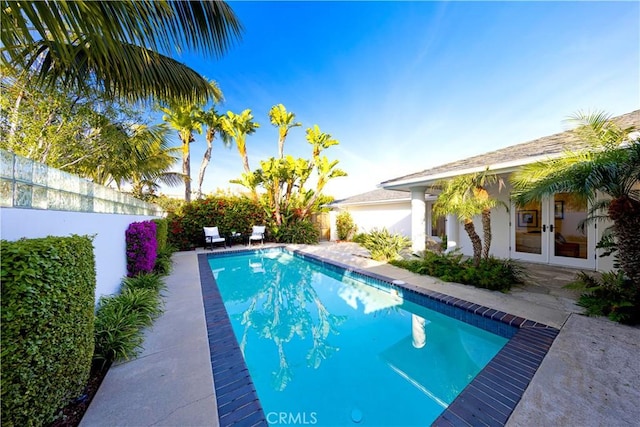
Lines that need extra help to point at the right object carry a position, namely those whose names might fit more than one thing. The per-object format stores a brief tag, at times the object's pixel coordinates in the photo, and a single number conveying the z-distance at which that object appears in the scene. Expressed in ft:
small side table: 43.01
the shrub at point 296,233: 47.16
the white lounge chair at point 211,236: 39.09
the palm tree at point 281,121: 45.60
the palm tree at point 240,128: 44.16
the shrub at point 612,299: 12.50
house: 21.04
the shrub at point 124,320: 9.69
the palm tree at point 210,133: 49.19
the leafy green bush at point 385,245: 30.04
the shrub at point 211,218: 40.09
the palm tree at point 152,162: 28.73
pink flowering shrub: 18.47
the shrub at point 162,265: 23.09
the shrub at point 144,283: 16.45
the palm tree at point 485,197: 20.10
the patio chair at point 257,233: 43.83
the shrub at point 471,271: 18.71
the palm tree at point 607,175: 12.64
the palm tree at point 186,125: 44.78
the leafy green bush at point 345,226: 54.54
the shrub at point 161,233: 26.91
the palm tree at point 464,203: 20.16
